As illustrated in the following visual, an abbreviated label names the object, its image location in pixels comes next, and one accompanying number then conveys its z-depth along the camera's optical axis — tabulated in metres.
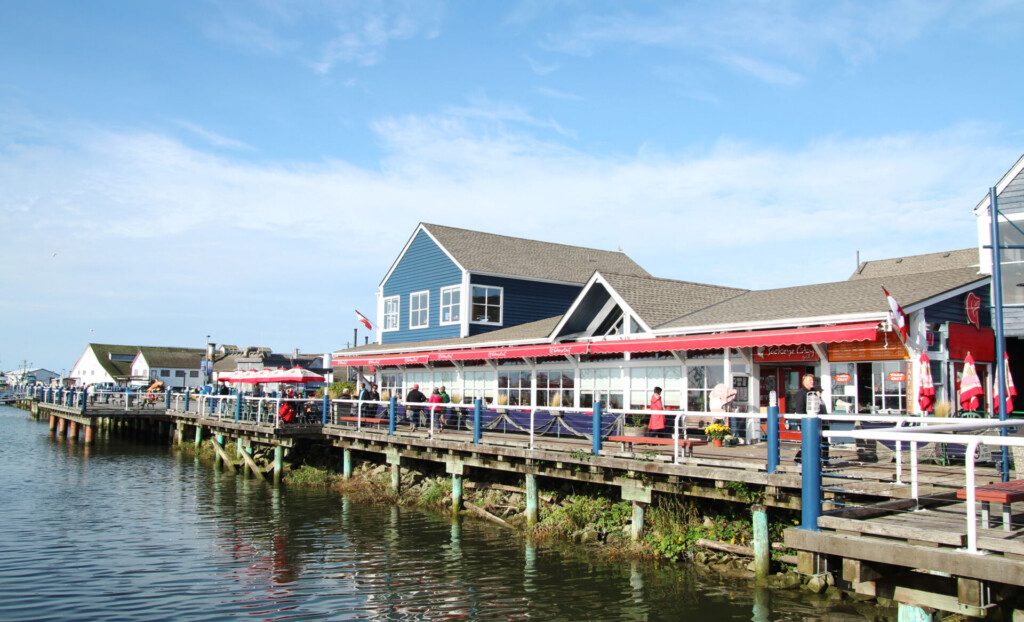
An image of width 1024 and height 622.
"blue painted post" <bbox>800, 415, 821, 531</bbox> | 8.80
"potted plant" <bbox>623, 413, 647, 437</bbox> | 17.03
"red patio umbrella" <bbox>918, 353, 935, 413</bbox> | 14.86
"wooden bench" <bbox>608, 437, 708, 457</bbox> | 15.31
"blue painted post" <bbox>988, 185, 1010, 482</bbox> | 12.49
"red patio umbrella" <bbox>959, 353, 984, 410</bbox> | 14.64
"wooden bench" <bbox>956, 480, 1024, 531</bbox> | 7.11
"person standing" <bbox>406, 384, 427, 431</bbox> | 25.08
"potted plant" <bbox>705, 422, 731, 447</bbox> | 16.98
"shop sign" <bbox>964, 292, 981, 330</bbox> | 19.05
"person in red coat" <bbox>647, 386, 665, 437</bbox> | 16.62
